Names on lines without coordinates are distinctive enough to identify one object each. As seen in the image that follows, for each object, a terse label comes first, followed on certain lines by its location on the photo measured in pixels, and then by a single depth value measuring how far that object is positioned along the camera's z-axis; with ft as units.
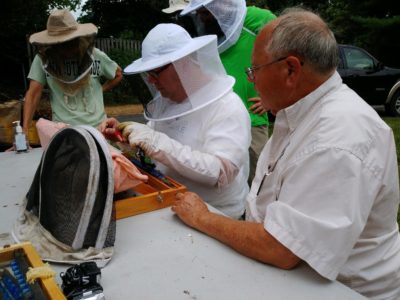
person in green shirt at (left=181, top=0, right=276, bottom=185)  9.43
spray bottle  9.57
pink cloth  5.65
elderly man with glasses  3.90
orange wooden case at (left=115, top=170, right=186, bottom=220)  5.63
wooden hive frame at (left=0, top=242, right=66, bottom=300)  3.53
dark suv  30.25
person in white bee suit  6.39
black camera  3.59
